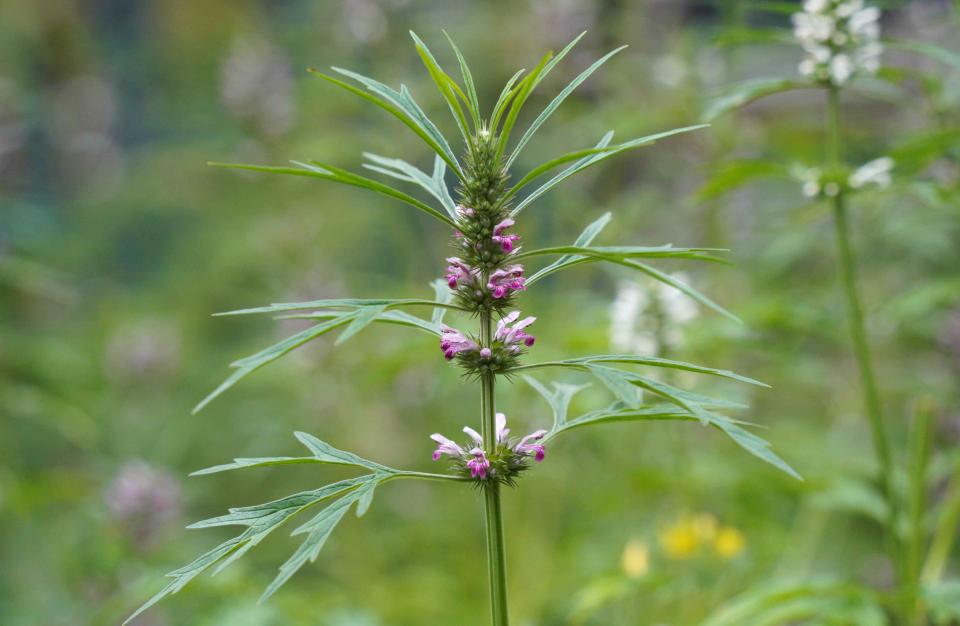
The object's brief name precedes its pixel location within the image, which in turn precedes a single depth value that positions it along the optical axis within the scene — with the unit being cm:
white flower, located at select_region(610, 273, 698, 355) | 128
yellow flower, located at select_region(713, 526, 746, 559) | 117
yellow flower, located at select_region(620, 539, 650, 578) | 107
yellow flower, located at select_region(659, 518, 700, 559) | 118
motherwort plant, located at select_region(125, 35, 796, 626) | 76
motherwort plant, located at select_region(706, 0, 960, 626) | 95
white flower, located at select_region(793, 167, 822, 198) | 96
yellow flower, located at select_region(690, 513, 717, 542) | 122
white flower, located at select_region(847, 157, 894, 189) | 96
